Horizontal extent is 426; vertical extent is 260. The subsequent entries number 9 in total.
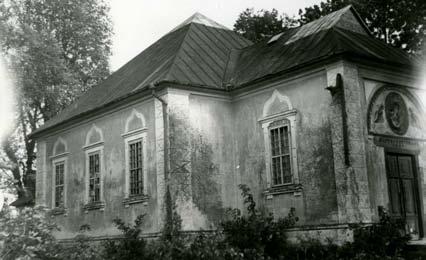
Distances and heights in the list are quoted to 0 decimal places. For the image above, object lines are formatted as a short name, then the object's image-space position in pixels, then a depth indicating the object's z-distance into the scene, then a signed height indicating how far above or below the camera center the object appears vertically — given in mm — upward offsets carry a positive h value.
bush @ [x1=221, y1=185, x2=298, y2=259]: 12938 +35
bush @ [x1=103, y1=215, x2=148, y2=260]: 13888 -180
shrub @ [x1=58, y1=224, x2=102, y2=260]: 15362 -227
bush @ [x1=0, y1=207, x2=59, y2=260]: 10547 +258
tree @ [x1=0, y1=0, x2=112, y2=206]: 27250 +9537
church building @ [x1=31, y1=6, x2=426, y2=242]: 13719 +2748
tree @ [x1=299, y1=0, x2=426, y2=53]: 25359 +9691
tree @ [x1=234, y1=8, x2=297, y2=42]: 31156 +11744
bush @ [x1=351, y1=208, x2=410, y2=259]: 12438 -213
